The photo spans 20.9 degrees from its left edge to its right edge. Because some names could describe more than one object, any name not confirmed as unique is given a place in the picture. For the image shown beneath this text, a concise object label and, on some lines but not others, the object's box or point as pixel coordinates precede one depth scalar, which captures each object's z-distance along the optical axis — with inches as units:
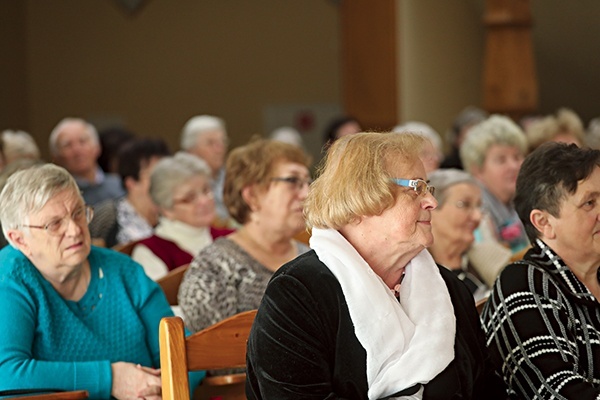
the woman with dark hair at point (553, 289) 157.4
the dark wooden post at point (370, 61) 627.0
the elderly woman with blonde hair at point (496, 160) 338.5
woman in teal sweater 175.7
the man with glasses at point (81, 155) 437.8
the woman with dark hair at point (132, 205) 346.8
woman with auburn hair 218.0
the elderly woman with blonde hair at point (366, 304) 139.7
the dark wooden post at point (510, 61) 511.1
